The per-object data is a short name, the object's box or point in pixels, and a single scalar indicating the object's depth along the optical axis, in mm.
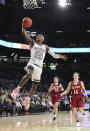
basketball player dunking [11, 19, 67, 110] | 7281
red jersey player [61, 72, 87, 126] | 9016
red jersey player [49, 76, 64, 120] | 11595
